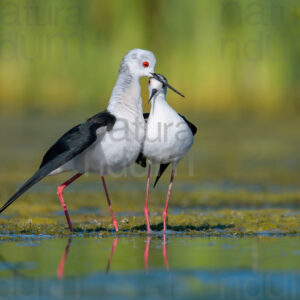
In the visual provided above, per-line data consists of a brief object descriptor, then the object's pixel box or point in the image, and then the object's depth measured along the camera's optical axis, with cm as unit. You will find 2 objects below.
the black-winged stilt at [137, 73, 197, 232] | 1562
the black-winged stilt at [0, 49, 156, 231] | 1522
